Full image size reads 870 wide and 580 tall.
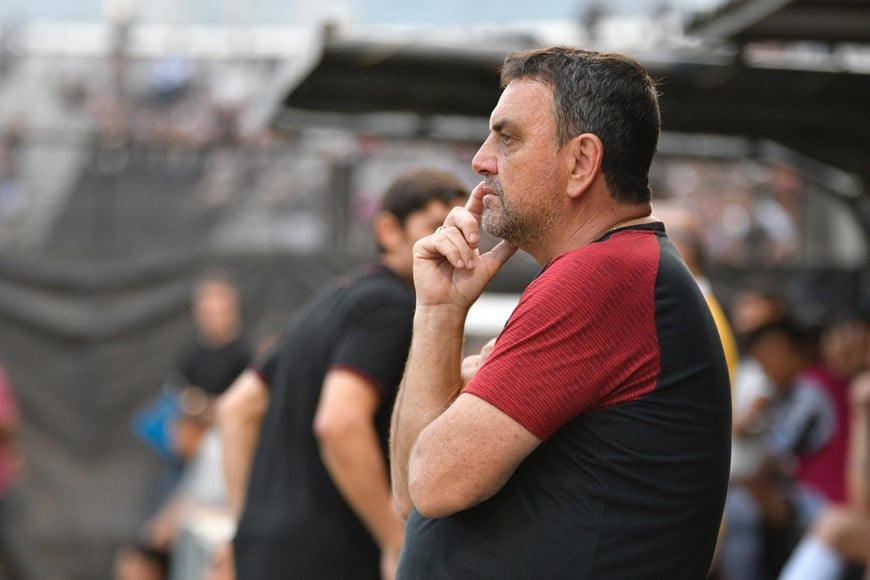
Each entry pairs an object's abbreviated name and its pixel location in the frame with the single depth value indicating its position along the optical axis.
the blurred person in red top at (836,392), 15.54
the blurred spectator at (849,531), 11.75
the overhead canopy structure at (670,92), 12.42
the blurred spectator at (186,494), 16.92
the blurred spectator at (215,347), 21.44
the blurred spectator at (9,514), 17.64
